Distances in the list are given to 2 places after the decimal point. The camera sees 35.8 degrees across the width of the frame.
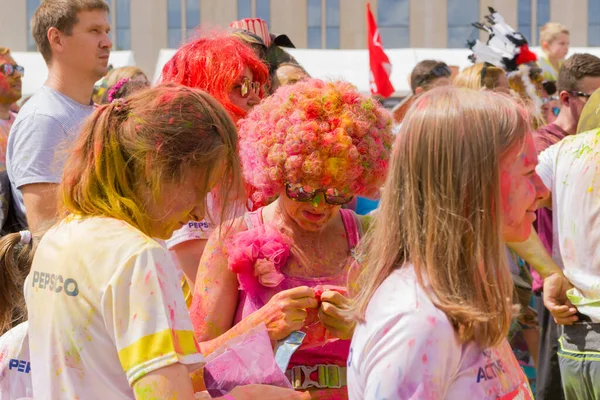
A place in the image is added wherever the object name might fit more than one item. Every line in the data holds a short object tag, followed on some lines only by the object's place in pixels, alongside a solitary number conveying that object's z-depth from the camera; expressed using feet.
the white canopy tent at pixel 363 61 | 56.70
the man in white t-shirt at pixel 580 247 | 12.46
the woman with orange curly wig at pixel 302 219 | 8.77
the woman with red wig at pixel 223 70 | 11.43
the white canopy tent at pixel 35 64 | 51.96
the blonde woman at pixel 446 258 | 5.57
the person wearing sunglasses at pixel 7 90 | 18.84
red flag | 29.14
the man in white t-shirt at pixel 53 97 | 12.31
